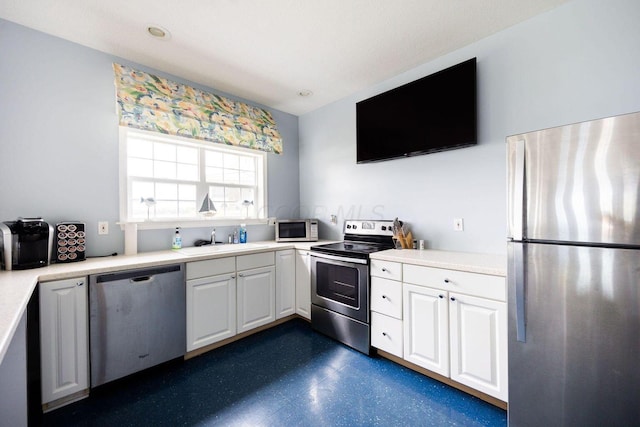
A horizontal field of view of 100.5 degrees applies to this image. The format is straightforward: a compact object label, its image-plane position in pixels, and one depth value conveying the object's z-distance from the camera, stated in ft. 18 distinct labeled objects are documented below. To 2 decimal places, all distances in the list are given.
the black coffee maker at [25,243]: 5.62
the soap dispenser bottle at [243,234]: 10.32
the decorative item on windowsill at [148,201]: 8.29
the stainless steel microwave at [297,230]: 10.75
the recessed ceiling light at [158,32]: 6.47
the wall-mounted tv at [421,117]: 7.18
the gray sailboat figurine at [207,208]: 9.10
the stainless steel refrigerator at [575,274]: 3.78
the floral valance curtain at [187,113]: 7.60
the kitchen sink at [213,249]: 7.84
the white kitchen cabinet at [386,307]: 6.93
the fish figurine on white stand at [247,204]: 10.71
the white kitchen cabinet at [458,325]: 5.37
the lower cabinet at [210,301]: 7.29
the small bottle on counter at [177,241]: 8.63
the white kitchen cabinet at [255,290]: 8.32
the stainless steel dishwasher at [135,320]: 5.86
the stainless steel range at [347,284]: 7.66
